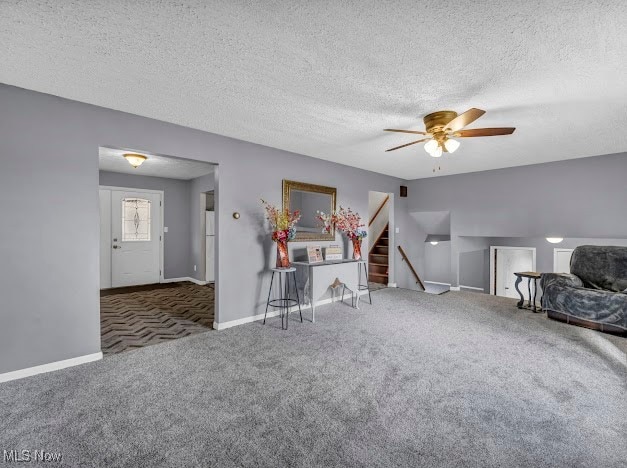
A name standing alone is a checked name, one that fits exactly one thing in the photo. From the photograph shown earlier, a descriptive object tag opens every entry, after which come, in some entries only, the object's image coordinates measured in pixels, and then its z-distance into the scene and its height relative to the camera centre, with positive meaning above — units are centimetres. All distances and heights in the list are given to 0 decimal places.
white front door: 594 -6
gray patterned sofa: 338 -70
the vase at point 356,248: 489 -23
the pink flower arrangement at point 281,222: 387 +16
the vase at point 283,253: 391 -25
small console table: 392 -57
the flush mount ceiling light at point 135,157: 402 +105
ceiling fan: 256 +94
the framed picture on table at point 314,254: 439 -30
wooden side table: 441 -74
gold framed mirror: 432 +47
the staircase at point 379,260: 649 -58
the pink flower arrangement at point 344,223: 482 +18
